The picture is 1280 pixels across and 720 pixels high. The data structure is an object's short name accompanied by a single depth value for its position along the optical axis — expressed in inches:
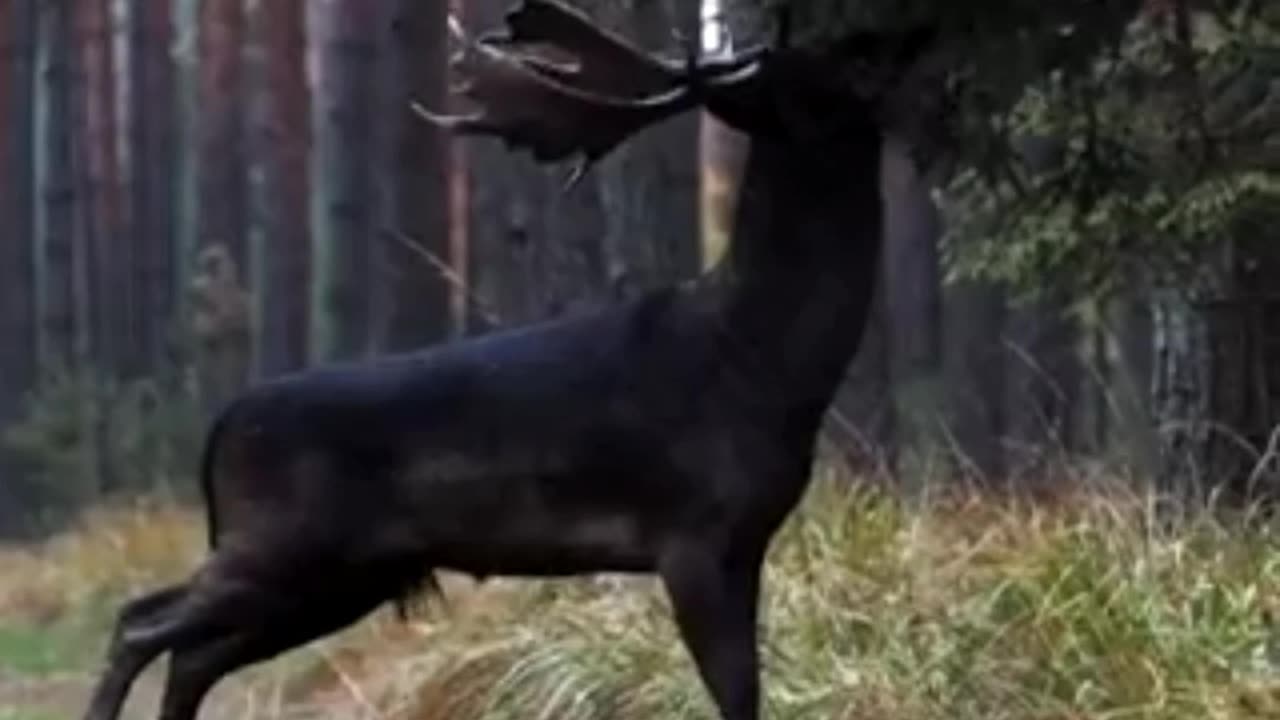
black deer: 297.0
